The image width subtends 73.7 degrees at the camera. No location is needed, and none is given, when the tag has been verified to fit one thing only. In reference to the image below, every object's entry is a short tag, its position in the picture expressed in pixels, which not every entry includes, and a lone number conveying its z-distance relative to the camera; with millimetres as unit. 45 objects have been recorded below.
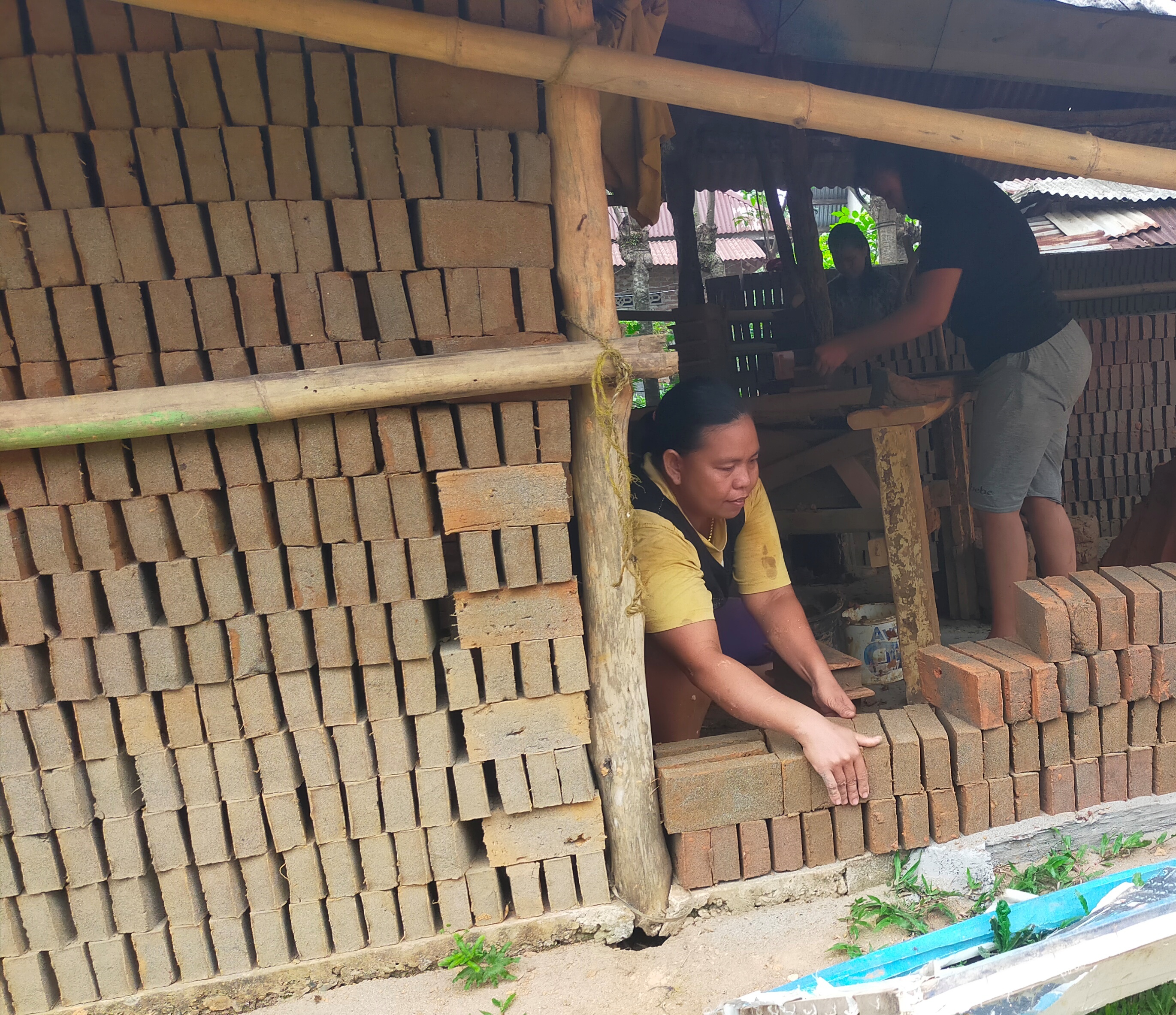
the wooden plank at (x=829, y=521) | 4176
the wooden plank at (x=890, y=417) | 3301
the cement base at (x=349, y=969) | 2496
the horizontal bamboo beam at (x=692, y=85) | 2010
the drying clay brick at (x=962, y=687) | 2725
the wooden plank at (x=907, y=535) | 3420
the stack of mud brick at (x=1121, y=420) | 6711
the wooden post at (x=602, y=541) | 2432
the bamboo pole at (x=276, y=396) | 2113
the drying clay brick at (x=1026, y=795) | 2822
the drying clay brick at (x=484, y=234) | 2301
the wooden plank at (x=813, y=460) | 4277
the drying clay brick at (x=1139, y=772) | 2906
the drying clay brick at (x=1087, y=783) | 2875
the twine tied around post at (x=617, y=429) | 2385
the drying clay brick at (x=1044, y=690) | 2746
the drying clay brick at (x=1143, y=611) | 2791
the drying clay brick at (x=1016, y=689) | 2730
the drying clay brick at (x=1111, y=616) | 2779
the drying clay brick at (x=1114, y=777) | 2893
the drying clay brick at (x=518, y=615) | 2445
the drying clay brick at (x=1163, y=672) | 2820
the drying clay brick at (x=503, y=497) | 2357
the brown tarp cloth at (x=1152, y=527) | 4438
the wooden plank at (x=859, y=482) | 4422
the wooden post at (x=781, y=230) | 6203
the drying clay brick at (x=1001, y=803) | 2795
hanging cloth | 2566
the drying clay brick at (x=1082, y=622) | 2779
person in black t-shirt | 3803
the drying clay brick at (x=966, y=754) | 2740
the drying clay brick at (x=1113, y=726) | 2865
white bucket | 4082
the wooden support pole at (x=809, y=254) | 6043
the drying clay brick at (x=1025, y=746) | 2797
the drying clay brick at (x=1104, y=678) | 2791
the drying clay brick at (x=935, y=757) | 2715
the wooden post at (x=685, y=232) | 6418
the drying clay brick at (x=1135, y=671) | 2812
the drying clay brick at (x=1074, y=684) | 2785
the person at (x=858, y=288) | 7250
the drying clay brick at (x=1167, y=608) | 2803
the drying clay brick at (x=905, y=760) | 2693
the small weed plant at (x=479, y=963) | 2506
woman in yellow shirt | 2633
